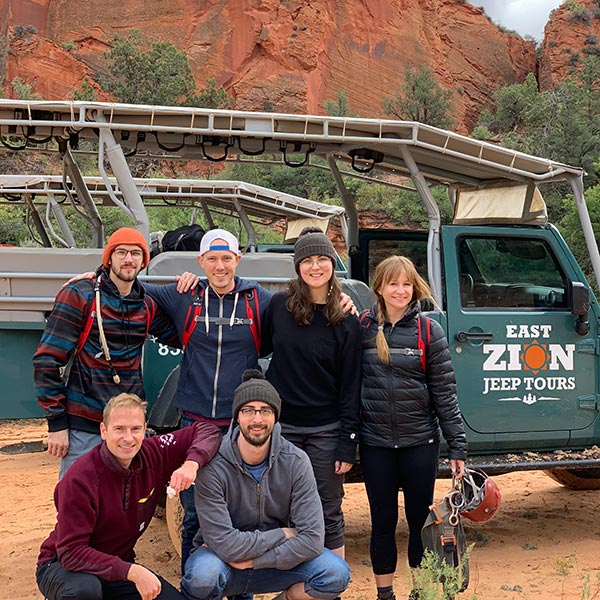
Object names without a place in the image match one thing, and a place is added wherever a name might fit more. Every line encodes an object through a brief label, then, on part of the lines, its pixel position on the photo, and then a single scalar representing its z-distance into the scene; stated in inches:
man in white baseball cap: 143.6
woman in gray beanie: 144.0
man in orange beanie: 139.8
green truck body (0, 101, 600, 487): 178.2
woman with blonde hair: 148.4
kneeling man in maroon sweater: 121.6
